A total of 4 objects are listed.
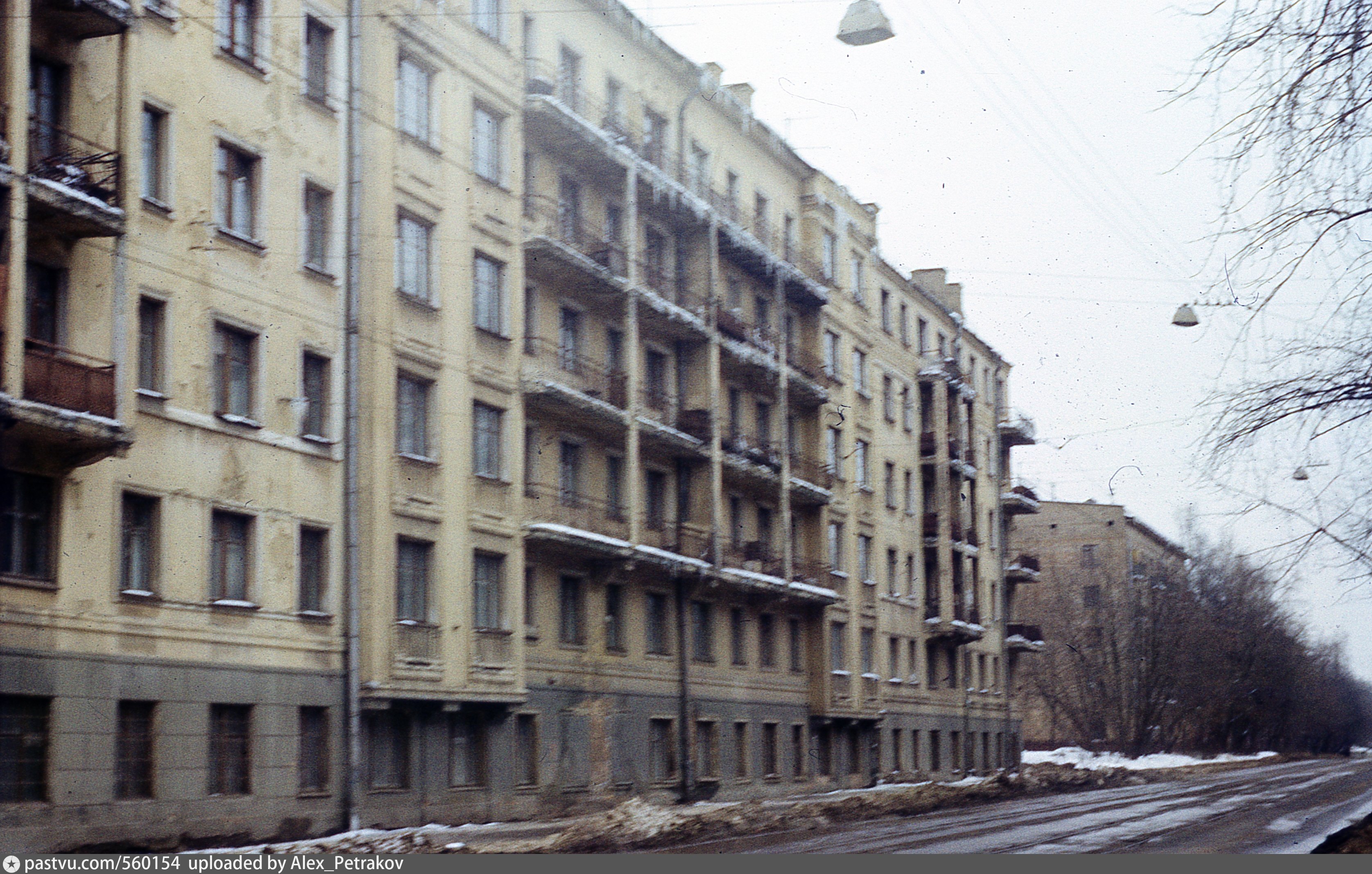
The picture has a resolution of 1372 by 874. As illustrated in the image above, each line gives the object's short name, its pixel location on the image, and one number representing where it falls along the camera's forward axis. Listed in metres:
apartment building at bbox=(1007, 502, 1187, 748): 83.75
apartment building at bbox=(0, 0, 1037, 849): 22.12
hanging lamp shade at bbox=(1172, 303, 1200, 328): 34.62
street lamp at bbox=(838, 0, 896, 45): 19.31
